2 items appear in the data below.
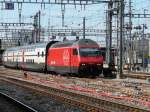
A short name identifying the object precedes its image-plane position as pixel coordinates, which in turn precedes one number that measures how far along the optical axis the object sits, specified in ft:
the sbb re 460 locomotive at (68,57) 114.32
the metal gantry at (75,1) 142.18
